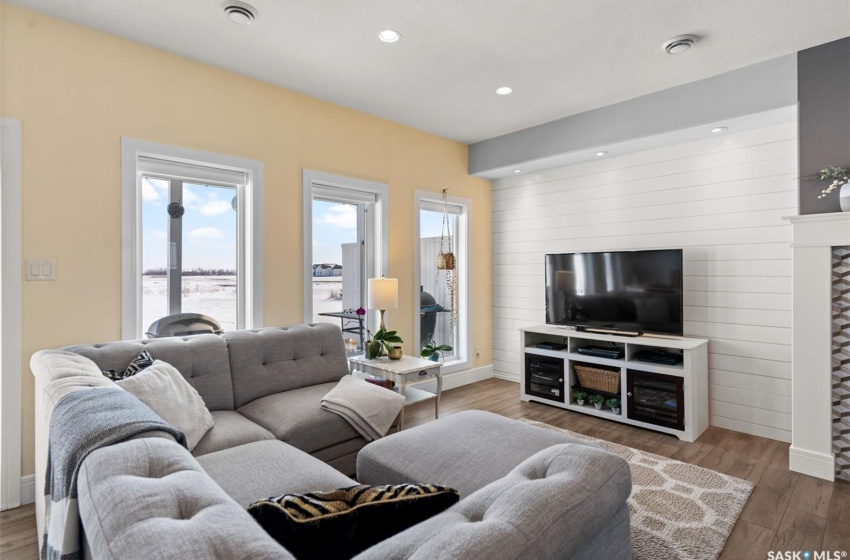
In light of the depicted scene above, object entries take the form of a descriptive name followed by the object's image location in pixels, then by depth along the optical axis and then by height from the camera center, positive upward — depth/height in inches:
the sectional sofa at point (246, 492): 28.6 -17.6
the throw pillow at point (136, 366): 85.4 -17.3
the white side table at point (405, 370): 125.9 -27.0
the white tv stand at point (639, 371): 129.8 -29.2
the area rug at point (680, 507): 79.6 -47.6
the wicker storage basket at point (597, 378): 146.9 -34.0
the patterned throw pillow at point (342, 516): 35.7 -19.8
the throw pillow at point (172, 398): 79.8 -22.2
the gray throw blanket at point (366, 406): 100.0 -29.1
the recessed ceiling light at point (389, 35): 103.3 +57.5
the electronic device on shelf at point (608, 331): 147.5 -18.3
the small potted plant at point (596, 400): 151.0 -41.9
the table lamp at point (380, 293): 142.5 -4.4
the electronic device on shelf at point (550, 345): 164.0 -25.0
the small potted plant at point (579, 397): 155.0 -41.4
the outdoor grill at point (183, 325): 116.5 -12.3
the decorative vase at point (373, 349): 139.1 -22.1
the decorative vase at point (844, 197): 99.6 +18.1
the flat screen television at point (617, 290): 142.2 -4.1
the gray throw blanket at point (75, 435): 38.9 -15.0
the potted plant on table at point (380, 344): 139.3 -20.4
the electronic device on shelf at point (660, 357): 136.5 -24.8
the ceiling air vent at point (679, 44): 105.9 +56.8
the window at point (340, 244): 143.3 +12.5
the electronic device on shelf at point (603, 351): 148.3 -25.0
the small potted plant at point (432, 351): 168.2 -27.4
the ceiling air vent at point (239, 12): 92.2 +56.7
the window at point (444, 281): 185.3 -0.8
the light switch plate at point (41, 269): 94.3 +2.5
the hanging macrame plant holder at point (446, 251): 181.0 +12.1
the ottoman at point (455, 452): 69.4 -29.5
